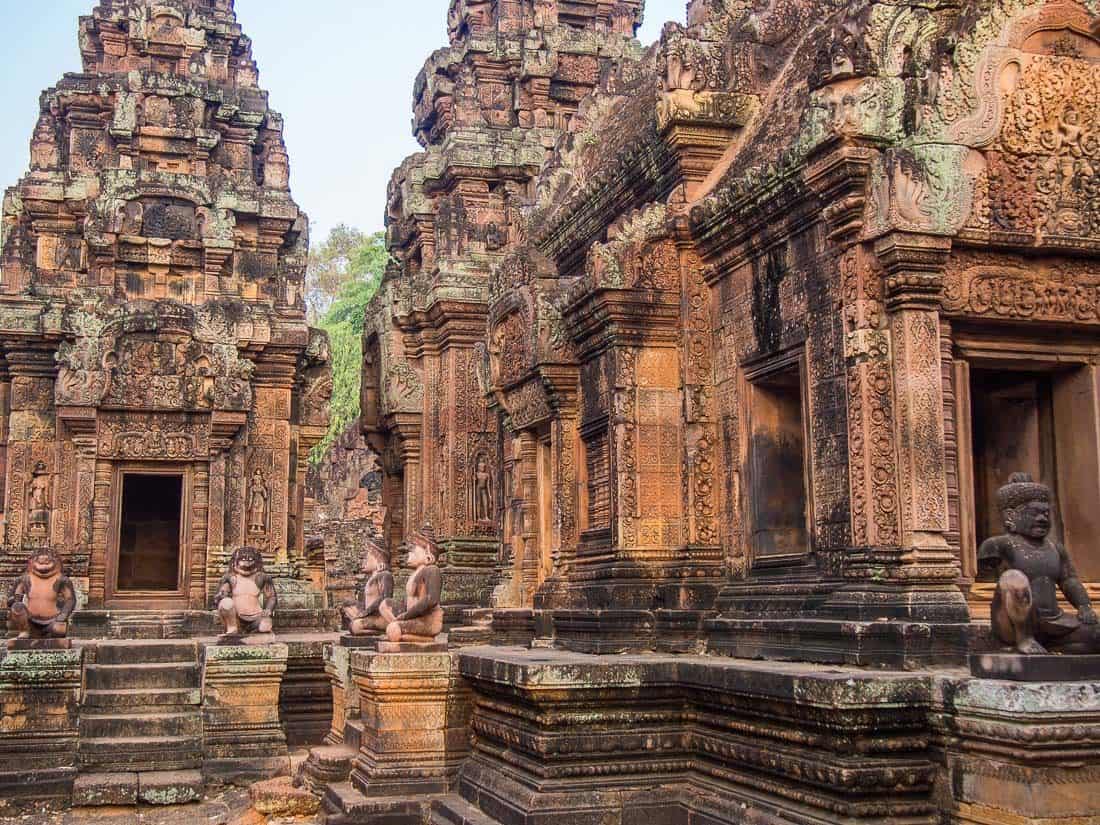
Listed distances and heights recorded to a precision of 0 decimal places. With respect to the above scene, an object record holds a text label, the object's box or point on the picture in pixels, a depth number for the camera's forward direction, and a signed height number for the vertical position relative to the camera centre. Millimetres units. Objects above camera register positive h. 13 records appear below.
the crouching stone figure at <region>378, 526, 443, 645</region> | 9492 -282
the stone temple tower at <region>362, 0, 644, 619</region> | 17875 +4687
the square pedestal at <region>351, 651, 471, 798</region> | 8930 -1104
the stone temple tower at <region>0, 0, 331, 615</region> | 17625 +3319
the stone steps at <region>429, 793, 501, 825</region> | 7992 -1567
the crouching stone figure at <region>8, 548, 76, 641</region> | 11906 -340
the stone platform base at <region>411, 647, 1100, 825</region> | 5566 -940
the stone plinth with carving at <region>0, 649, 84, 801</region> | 11133 -1401
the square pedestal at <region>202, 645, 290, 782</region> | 12133 -1384
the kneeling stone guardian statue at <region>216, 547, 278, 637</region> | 13523 -355
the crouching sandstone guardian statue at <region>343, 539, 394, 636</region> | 10859 -337
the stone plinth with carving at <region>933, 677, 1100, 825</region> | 5477 -808
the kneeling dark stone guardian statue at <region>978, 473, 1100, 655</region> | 5840 -101
